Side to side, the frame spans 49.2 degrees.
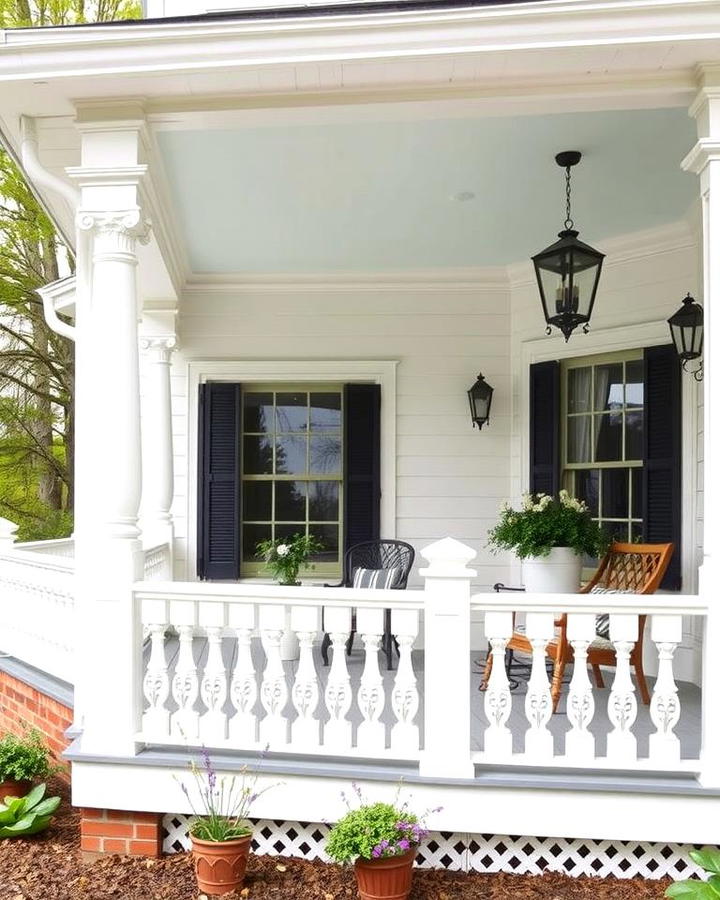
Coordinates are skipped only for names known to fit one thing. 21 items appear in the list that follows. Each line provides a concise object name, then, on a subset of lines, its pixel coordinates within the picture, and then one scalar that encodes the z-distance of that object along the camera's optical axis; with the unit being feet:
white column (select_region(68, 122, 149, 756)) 10.16
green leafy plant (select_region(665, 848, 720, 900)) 8.39
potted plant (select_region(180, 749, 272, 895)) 9.39
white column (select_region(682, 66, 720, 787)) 9.30
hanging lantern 13.09
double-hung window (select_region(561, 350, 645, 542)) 17.22
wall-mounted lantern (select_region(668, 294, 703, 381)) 14.62
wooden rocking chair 12.80
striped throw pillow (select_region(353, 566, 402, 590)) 16.46
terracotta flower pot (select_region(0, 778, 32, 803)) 11.99
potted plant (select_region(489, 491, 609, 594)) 14.94
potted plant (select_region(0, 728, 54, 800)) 11.89
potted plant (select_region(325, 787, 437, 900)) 8.81
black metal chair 16.92
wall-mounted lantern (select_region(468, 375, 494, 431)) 19.24
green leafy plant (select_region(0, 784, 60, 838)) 11.06
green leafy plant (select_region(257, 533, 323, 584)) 17.13
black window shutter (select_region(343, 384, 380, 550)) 19.92
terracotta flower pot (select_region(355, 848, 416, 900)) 8.98
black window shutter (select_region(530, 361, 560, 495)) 18.48
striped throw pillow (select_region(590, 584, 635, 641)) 13.64
